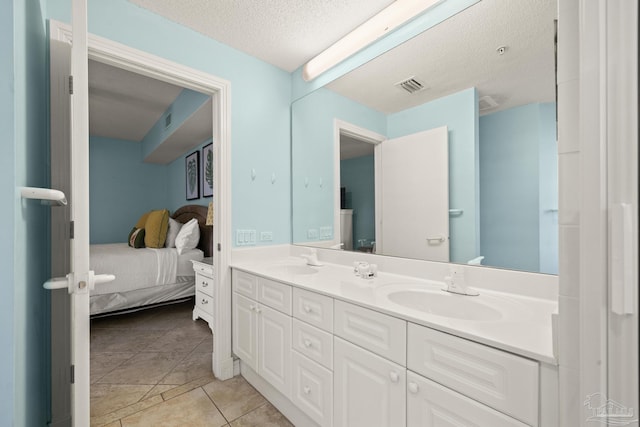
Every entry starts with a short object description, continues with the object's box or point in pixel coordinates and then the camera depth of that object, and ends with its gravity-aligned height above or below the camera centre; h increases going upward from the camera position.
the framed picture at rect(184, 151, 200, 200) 4.14 +0.61
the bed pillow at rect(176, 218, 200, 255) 3.36 -0.30
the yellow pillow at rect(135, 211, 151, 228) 3.98 -0.13
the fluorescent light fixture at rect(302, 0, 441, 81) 1.47 +1.10
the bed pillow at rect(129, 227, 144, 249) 3.50 -0.34
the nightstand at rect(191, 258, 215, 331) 2.64 -0.78
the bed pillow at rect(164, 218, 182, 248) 3.62 -0.27
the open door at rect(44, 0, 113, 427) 0.87 -0.05
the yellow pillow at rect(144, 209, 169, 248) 3.48 -0.21
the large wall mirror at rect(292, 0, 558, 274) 1.14 +0.36
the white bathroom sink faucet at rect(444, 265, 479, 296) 1.20 -0.32
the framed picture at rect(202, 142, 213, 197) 3.77 +0.60
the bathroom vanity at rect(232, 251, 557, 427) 0.73 -0.49
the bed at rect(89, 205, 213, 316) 2.78 -0.70
